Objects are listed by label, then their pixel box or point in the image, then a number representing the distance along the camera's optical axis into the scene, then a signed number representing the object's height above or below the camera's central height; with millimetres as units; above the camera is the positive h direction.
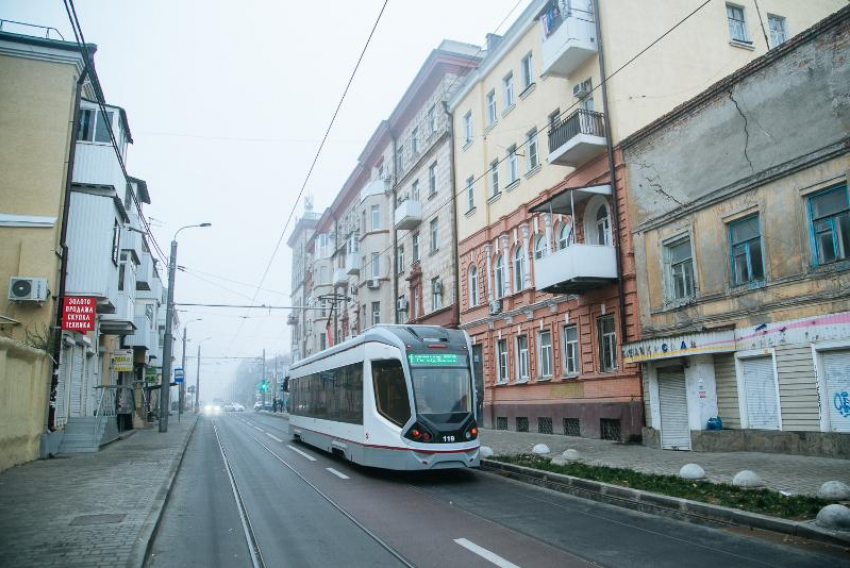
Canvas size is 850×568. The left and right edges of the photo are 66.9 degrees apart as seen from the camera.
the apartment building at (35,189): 17250 +6009
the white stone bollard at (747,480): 9773 -1500
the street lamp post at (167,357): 30266 +1839
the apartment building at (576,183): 19453 +7045
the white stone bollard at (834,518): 7152 -1545
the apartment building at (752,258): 13008 +2847
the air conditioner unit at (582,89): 20980 +9627
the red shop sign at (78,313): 17953 +2339
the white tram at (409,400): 12555 -227
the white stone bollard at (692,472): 10852 -1503
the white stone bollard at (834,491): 8477 -1477
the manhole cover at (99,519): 8469 -1619
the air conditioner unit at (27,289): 17088 +2900
